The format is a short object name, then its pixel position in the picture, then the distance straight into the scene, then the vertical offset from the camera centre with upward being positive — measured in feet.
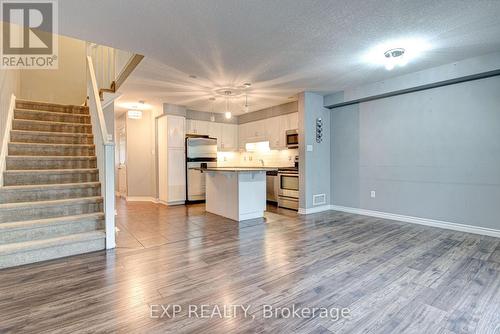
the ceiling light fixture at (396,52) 9.81 +4.66
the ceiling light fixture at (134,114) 21.22 +4.22
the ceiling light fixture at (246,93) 14.87 +4.66
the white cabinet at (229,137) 23.91 +2.45
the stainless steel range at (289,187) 17.88 -1.96
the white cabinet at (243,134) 23.73 +2.74
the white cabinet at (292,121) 19.04 +3.15
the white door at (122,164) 23.85 -0.17
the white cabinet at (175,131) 20.13 +2.55
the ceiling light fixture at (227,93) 16.49 +4.67
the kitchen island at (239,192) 14.47 -1.91
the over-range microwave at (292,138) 18.48 +1.73
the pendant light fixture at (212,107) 18.37 +4.68
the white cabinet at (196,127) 21.77 +3.14
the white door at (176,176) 20.13 -1.16
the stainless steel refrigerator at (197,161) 20.98 +0.08
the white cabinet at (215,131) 23.00 +2.92
